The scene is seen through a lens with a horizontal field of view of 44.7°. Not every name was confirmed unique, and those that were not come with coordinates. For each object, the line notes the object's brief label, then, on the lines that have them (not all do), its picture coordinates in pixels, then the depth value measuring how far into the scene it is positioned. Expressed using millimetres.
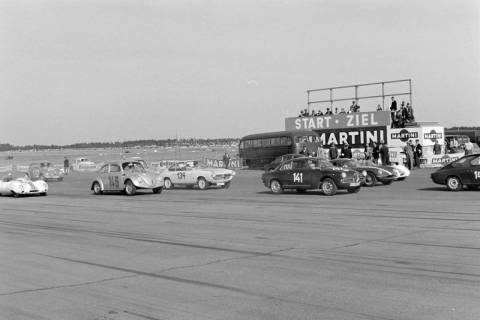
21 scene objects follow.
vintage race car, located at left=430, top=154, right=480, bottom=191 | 20188
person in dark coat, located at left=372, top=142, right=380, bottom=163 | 33647
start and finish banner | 38656
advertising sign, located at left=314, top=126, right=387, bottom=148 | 38531
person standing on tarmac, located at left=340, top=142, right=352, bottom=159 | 33969
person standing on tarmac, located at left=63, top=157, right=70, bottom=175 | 55050
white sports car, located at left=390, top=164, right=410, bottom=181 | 25962
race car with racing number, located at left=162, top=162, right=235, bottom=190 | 26641
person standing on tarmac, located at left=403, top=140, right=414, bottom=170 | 32844
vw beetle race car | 24312
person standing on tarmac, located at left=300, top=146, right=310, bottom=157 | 35447
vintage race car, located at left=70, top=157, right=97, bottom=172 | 59300
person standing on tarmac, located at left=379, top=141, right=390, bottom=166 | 30531
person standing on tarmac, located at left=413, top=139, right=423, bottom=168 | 35447
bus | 40531
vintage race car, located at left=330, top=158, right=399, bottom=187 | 24125
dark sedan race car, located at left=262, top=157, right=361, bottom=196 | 20688
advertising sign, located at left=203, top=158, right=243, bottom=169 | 46188
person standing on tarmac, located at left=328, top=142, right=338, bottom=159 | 33312
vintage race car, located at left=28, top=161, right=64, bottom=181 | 41800
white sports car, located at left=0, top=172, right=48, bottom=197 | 26250
